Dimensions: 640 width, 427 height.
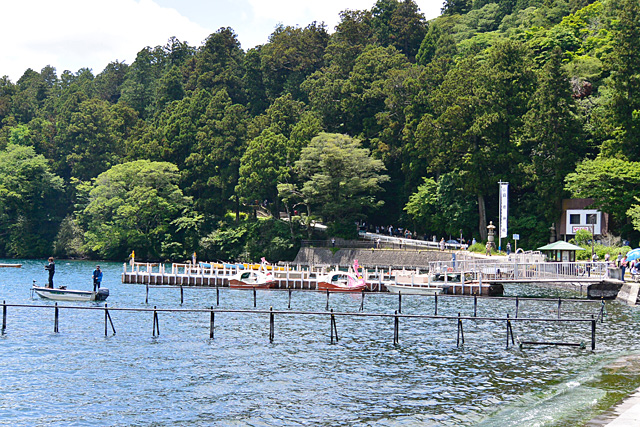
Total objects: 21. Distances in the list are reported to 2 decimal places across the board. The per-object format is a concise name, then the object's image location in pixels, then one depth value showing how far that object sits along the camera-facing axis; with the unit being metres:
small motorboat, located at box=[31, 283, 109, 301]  45.94
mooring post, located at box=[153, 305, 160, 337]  33.88
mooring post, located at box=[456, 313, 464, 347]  31.78
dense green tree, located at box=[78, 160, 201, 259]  95.31
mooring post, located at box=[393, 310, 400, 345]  32.09
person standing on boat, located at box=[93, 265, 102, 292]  47.31
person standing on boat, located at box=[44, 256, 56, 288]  45.81
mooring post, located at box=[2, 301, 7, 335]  34.59
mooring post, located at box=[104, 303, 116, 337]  34.30
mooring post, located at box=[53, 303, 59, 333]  34.69
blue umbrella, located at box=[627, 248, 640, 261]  47.68
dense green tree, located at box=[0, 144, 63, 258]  106.94
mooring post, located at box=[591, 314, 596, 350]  29.45
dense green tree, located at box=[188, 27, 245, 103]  121.25
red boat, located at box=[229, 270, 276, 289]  57.97
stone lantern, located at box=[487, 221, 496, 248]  67.29
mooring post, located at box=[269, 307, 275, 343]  33.08
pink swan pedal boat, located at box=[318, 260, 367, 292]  55.75
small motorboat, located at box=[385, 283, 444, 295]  52.00
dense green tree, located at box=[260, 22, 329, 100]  120.62
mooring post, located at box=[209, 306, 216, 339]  32.88
